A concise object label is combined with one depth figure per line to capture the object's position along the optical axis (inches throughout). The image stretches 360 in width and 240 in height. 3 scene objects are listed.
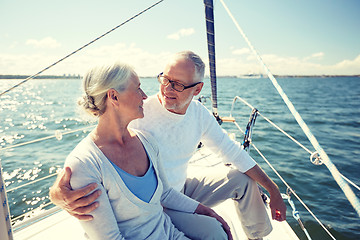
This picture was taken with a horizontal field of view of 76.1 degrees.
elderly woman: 36.2
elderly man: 59.8
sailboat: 30.4
